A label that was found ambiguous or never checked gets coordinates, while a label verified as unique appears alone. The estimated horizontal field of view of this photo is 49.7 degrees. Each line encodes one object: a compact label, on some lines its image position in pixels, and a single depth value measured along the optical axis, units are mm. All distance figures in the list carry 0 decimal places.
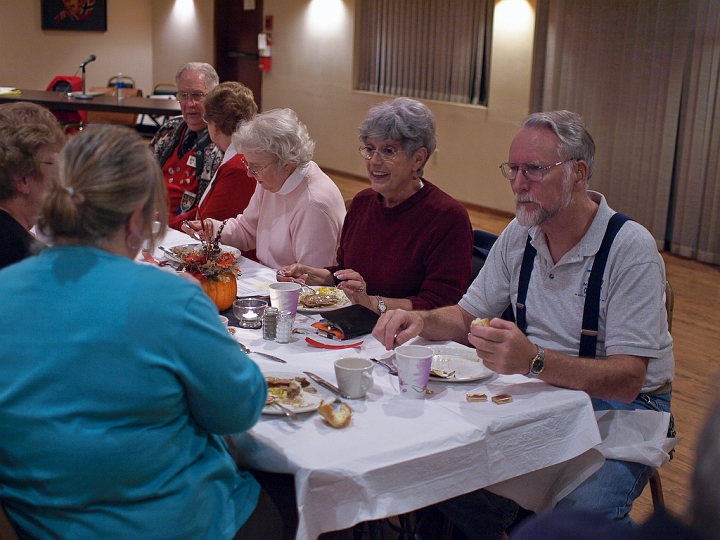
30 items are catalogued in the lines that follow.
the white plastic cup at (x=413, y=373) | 1711
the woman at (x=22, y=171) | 2053
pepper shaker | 2100
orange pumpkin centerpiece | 2320
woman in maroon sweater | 2562
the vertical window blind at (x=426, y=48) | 7766
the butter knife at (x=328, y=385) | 1734
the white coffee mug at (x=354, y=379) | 1711
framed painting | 12000
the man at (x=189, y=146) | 4125
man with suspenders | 1848
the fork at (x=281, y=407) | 1607
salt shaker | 2068
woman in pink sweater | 2992
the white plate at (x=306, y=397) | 1627
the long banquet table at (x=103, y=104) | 7051
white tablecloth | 1471
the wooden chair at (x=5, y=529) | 1290
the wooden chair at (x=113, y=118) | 8297
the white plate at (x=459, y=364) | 1849
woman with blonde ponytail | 1253
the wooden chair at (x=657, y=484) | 2164
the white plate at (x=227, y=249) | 2961
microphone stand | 7551
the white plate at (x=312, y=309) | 2340
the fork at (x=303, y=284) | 2516
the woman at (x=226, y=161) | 3605
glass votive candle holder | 2207
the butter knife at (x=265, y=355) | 1951
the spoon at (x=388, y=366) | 1885
